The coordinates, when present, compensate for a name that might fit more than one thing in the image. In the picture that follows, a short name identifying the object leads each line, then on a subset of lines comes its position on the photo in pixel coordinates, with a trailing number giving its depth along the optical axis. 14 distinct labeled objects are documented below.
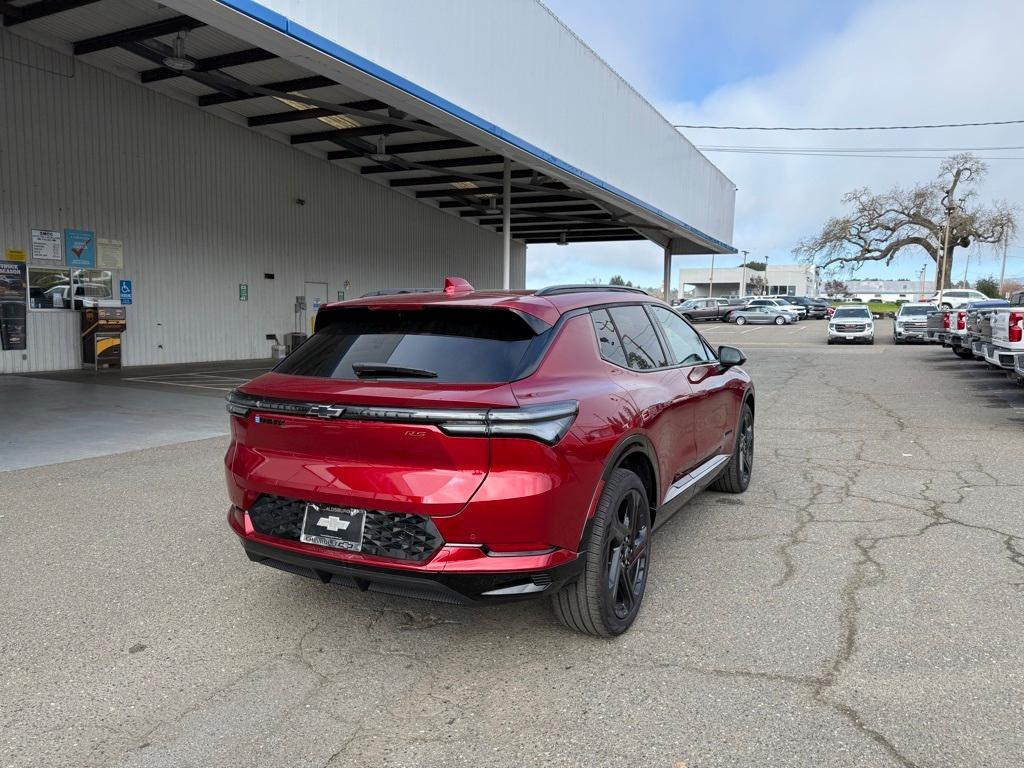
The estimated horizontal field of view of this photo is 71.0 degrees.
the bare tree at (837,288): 112.81
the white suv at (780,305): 46.94
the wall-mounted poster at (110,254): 15.63
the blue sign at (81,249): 15.04
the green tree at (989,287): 79.53
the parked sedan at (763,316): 45.88
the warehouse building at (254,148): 12.07
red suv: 2.85
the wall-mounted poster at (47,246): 14.44
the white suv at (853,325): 26.56
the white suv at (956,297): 34.66
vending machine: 15.17
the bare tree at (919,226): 54.66
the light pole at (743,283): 90.75
